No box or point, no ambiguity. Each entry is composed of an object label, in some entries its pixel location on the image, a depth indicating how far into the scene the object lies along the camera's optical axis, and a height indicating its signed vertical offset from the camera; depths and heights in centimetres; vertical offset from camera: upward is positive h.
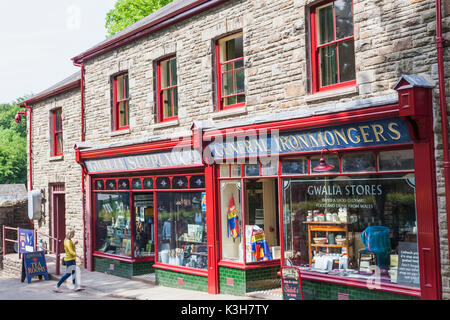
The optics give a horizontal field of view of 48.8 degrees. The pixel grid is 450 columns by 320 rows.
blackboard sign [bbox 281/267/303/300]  970 -215
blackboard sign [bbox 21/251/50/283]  1470 -249
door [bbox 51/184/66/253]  1903 -109
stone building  816 +62
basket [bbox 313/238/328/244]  975 -130
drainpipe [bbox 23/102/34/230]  2037 +157
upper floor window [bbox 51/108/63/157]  1881 +184
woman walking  1284 -199
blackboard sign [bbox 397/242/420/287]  812 -153
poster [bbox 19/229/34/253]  1561 -186
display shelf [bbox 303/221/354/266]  934 -106
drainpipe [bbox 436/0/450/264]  761 +112
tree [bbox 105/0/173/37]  2827 +983
